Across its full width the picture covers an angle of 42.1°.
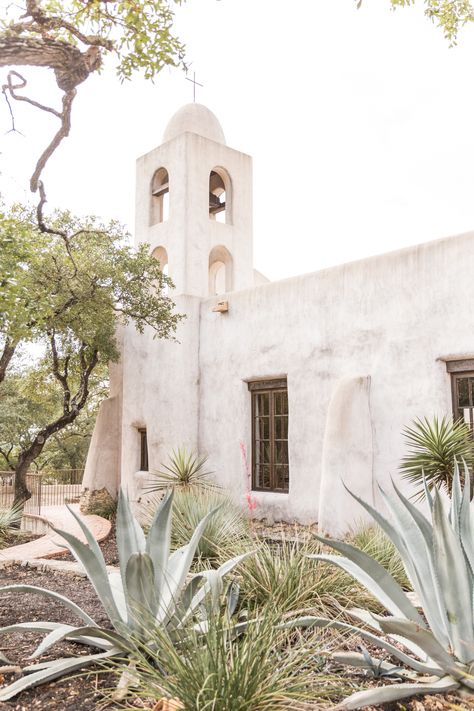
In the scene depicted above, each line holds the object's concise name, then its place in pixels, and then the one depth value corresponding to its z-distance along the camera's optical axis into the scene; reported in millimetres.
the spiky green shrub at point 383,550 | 5574
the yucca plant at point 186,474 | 10695
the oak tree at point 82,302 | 11523
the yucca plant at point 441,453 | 6801
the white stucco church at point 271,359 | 8781
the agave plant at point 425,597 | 2963
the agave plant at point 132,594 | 3424
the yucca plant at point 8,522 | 10237
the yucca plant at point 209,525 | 6656
